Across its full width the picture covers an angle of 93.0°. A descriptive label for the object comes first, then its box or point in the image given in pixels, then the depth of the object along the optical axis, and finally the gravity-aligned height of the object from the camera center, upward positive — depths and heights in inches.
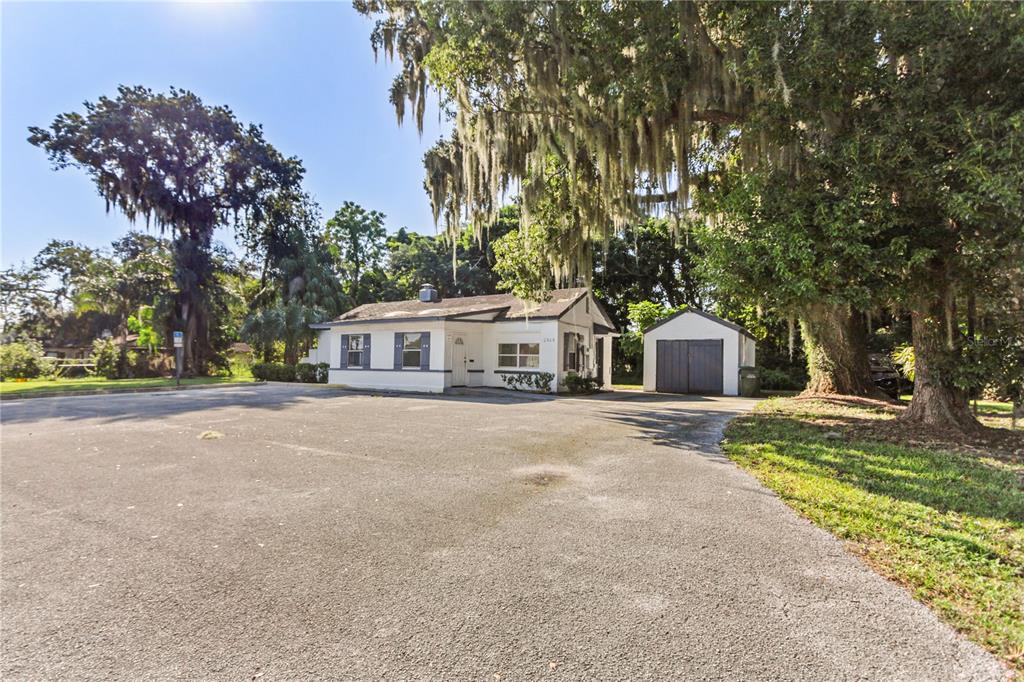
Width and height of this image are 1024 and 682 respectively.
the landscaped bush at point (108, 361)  968.3 -11.0
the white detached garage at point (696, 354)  684.1 +3.6
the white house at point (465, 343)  688.4 +19.0
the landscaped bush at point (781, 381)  780.0 -39.0
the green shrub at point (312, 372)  860.6 -28.6
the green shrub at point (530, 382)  678.5 -36.6
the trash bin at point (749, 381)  673.0 -34.6
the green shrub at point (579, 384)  682.2 -38.9
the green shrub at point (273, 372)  886.4 -29.5
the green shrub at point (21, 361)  941.2 -11.7
